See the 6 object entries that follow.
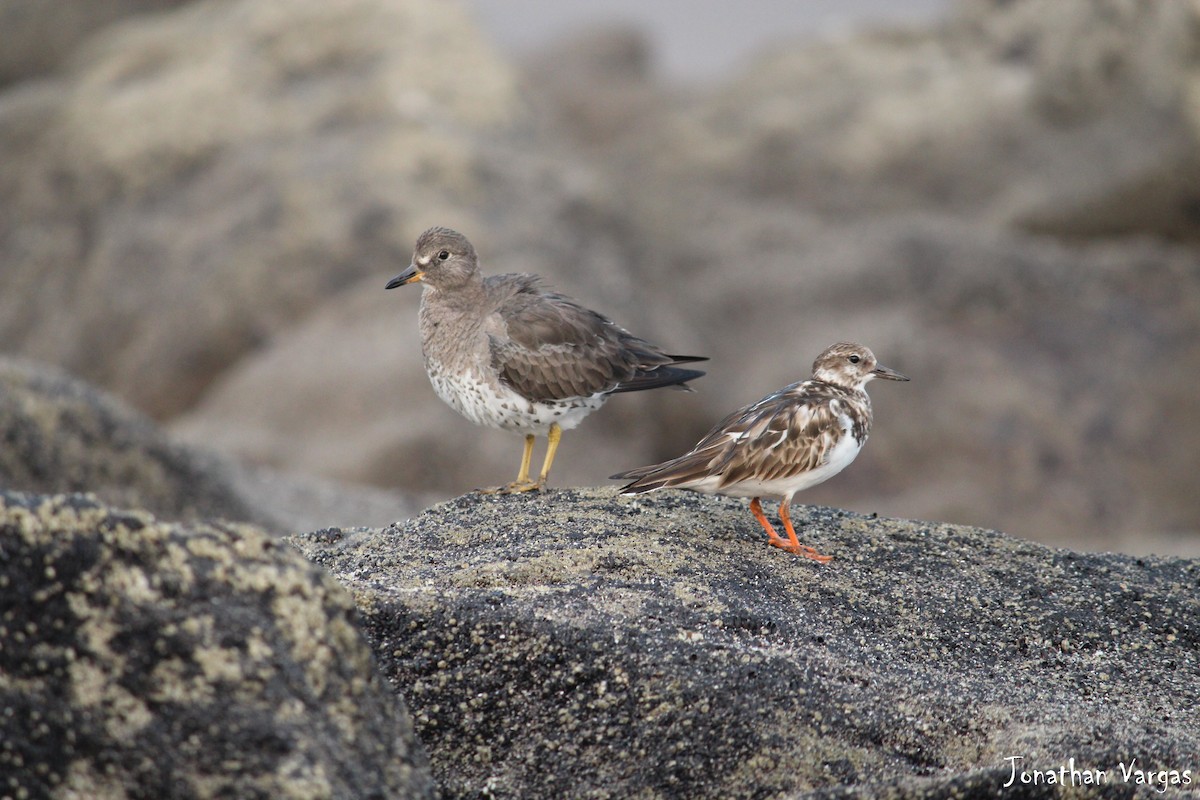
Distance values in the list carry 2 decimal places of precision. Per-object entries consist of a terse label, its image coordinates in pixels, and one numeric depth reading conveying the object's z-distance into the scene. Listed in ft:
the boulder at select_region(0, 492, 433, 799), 24.94
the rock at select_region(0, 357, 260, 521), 66.28
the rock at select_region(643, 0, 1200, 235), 100.83
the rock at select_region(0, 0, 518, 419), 98.12
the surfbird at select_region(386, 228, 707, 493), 49.39
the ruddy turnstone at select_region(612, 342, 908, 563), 42.60
